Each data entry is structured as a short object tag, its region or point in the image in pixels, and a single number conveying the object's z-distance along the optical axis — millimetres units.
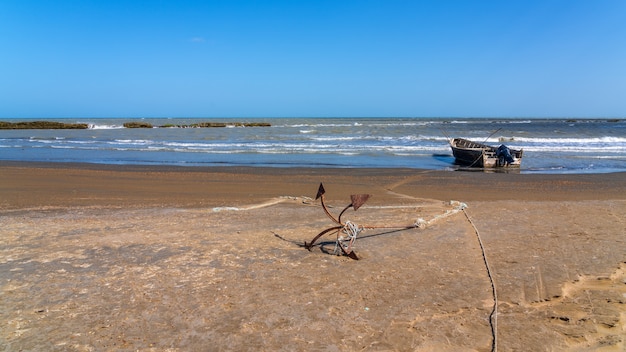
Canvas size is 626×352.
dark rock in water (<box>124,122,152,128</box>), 59938
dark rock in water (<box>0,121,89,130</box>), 55312
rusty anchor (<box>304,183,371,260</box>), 4484
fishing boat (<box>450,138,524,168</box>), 16734
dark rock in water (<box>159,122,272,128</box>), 65969
